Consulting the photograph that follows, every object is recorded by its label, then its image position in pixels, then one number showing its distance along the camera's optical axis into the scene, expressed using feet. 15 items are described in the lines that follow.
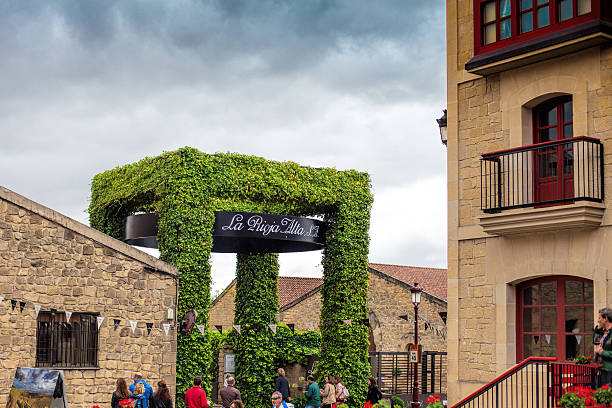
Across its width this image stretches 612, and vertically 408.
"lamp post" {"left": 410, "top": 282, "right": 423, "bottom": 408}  77.20
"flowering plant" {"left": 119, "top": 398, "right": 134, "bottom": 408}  49.01
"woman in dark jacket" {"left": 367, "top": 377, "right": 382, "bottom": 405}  74.33
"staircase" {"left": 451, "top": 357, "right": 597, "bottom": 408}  38.78
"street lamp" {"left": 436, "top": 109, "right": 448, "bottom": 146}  56.65
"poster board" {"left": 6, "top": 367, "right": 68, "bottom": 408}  43.65
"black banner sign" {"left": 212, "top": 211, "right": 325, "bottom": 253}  76.07
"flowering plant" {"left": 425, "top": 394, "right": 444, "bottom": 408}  44.88
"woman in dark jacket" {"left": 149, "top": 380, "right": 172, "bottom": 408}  51.49
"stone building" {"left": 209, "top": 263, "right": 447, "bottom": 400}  121.49
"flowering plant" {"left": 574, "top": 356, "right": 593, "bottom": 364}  39.60
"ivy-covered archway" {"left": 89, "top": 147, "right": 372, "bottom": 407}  72.64
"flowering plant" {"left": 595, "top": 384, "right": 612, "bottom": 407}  34.91
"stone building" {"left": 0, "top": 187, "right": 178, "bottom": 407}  60.08
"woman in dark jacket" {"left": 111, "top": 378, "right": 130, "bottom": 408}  52.06
